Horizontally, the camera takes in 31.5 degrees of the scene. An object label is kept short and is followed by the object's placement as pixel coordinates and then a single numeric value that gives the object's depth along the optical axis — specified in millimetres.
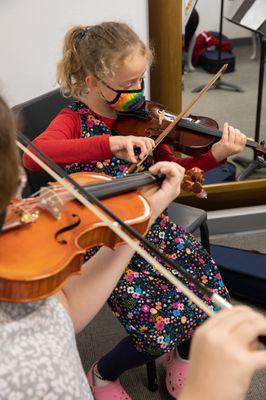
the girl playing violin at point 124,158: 1167
